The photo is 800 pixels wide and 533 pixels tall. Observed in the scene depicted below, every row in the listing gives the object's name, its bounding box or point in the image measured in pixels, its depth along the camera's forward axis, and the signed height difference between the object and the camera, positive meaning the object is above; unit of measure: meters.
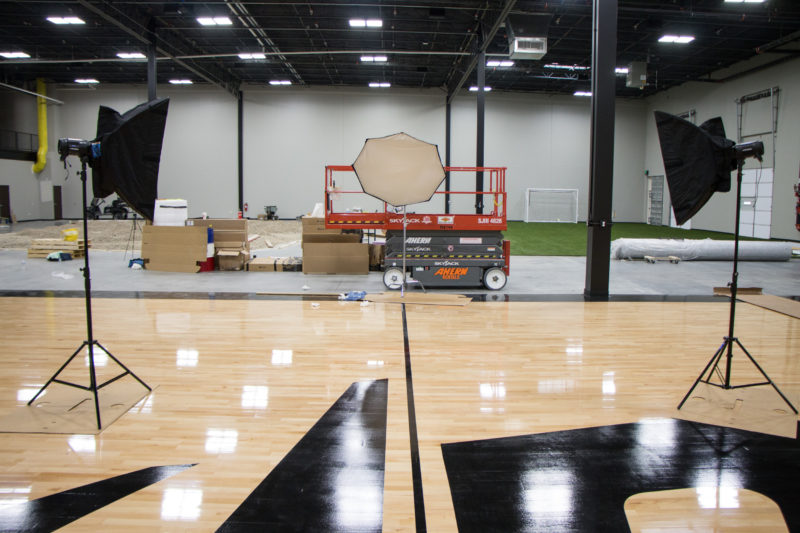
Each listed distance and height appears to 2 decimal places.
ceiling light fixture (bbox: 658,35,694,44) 15.80 +5.84
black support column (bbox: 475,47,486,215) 13.80 +2.87
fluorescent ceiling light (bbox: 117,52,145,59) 18.98 +6.15
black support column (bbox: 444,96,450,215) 22.78 +3.82
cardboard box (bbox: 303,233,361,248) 9.55 -0.30
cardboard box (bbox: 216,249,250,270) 9.81 -0.77
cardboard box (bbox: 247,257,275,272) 9.88 -0.89
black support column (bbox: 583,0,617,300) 7.20 +1.12
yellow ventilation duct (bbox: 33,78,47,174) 23.34 +3.92
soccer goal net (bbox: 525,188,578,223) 25.09 +0.94
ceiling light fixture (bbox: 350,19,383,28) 15.03 +5.93
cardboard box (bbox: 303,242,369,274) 9.43 -0.70
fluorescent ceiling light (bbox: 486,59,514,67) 18.81 +5.97
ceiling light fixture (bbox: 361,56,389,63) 18.70 +6.06
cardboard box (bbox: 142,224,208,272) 9.66 -0.54
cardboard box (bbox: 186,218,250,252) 10.05 -0.24
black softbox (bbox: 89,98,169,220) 3.14 +0.41
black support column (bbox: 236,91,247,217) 23.72 +3.86
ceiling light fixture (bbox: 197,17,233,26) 14.91 +5.91
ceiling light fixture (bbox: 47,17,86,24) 14.99 +5.88
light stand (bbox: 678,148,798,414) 3.33 -0.33
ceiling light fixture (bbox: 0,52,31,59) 18.88 +6.08
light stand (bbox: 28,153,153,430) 3.04 -0.64
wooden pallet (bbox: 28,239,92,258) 11.20 -0.64
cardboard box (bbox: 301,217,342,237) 9.38 -0.07
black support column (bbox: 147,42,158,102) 12.76 +3.68
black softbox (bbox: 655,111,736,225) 3.46 +0.45
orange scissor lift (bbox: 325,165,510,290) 7.91 -0.36
